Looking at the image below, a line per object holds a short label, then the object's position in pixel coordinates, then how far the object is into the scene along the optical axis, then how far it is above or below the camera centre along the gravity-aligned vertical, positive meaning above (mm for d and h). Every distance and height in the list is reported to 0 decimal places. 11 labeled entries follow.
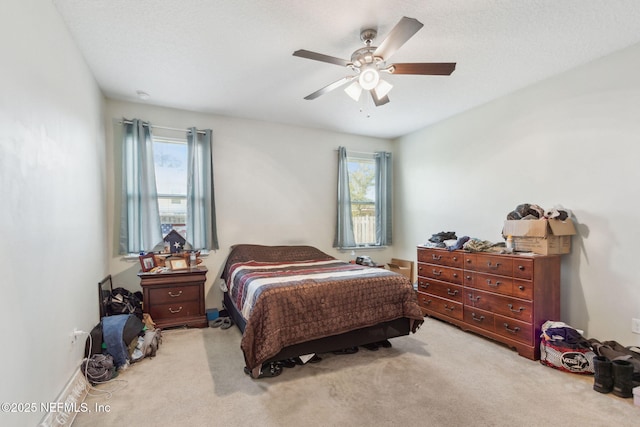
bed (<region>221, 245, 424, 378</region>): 2322 -881
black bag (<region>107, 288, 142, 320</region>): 3178 -1013
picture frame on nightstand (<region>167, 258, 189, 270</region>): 3629 -654
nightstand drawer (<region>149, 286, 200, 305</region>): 3375 -974
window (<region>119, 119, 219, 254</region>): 3670 +290
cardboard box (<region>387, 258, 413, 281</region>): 4840 -991
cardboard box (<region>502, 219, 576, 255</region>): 2818 -277
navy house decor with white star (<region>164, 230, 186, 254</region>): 3834 -397
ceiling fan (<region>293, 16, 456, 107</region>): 2061 +1085
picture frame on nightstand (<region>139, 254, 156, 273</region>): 3488 -608
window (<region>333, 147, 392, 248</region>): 5188 +205
